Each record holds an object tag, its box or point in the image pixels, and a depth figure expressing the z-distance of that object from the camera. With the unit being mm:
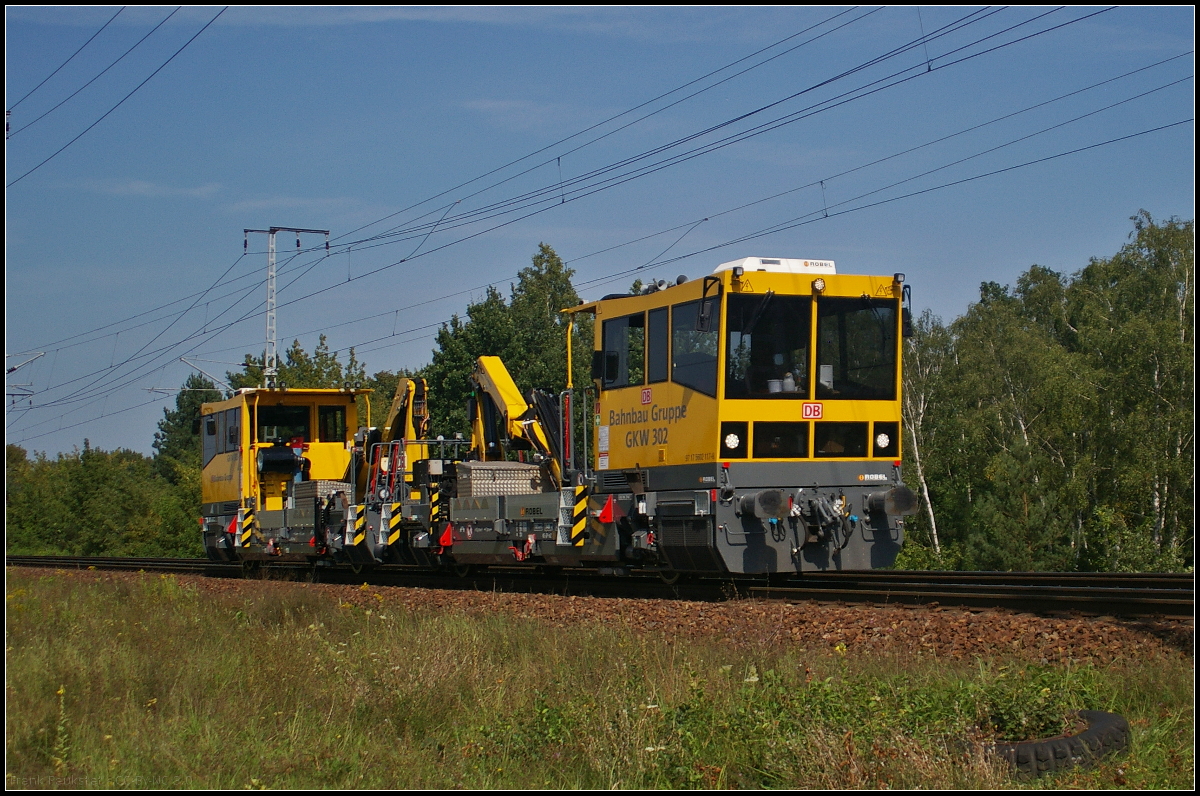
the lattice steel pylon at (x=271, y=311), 33238
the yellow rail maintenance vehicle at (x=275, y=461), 22234
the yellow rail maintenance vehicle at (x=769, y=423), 12875
